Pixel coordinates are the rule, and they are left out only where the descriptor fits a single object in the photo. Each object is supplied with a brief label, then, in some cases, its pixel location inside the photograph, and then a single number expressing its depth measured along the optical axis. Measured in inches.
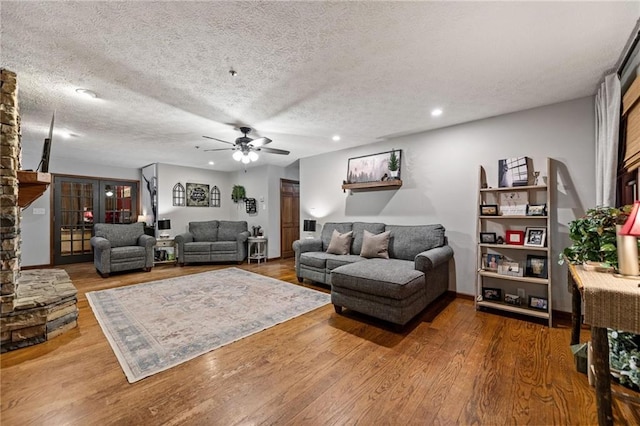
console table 50.2
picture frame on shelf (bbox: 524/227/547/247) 113.8
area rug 87.8
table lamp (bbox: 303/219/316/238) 206.7
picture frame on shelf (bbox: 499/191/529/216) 122.0
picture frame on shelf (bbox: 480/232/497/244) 125.9
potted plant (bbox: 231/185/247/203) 283.0
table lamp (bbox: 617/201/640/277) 58.3
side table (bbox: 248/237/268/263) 245.1
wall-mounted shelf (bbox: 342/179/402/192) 166.9
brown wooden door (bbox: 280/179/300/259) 273.0
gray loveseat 229.9
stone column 86.7
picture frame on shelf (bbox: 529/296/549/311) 112.7
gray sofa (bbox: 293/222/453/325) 102.3
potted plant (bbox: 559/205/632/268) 72.2
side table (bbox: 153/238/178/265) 234.6
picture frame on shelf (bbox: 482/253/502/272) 126.6
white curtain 89.8
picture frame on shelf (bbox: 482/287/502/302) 125.5
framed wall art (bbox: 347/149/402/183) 173.3
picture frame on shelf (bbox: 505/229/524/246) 121.0
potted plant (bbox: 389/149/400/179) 165.9
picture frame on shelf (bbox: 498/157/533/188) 121.0
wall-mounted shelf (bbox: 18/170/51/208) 95.7
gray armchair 191.3
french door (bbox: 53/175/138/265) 235.8
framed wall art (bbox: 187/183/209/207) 276.2
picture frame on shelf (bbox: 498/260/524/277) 117.2
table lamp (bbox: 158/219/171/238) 240.8
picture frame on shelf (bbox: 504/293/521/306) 121.6
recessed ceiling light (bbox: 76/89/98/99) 104.1
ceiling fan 144.4
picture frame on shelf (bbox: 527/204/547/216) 114.4
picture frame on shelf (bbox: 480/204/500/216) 125.9
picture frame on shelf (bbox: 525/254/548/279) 115.4
